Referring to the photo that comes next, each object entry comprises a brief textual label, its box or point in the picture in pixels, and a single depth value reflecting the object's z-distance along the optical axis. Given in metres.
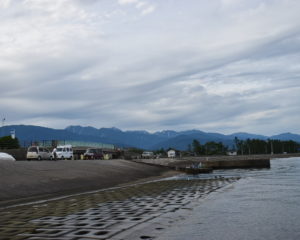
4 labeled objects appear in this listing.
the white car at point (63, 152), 63.25
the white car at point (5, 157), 41.85
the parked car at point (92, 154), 71.88
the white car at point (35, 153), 51.88
